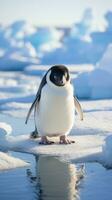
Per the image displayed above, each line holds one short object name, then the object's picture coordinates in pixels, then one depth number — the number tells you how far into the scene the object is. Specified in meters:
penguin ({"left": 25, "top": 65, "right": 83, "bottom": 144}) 9.77
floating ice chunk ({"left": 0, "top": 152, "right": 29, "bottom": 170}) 7.74
